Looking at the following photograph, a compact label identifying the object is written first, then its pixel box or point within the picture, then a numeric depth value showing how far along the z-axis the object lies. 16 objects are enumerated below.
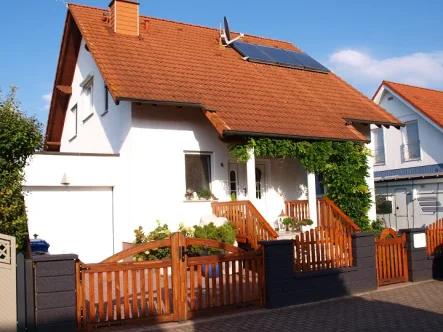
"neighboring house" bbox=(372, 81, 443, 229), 20.64
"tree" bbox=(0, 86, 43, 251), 7.91
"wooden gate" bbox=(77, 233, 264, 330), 7.36
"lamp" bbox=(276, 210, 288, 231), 14.60
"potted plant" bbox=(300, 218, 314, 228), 14.05
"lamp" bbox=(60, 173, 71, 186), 12.70
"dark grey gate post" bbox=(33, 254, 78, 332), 6.87
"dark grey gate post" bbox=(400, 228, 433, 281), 11.15
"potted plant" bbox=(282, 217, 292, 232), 14.20
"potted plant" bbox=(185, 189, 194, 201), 13.57
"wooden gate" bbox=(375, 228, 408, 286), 10.70
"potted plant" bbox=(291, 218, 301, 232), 14.23
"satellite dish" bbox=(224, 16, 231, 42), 17.97
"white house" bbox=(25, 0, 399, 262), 12.86
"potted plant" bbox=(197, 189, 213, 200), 13.77
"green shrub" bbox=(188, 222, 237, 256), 11.46
